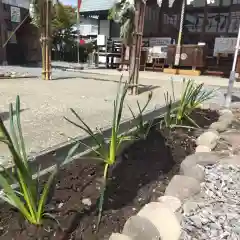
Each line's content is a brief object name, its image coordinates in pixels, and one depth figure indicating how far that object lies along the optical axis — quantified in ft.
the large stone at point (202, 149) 8.11
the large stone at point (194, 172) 6.33
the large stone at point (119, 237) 4.05
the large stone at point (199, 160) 6.73
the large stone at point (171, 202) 5.04
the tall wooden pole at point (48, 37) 22.39
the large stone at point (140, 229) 4.15
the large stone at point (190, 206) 5.09
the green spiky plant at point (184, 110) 9.87
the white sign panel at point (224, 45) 37.50
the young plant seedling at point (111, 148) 6.19
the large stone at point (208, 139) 8.50
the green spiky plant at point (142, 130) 8.50
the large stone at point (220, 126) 10.14
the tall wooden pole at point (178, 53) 36.97
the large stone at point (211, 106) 14.16
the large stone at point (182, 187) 5.51
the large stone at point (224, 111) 13.15
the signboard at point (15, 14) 42.88
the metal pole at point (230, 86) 15.53
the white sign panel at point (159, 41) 43.16
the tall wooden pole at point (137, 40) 16.07
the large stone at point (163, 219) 4.40
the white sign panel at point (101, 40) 47.18
